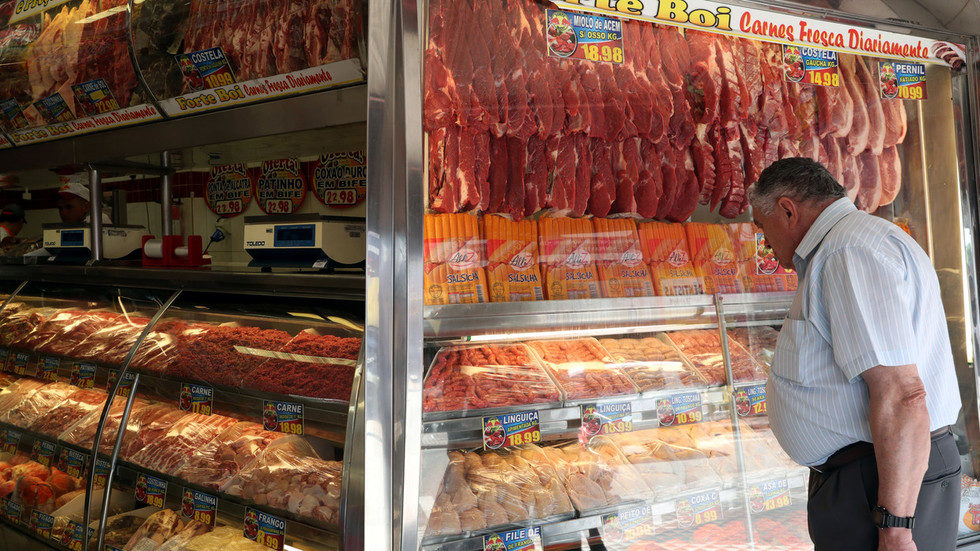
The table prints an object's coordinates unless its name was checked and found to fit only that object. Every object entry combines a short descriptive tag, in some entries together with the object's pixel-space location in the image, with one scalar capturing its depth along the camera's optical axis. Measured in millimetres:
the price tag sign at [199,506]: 2588
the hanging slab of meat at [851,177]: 3465
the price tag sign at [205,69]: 2861
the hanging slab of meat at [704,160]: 3209
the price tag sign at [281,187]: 4238
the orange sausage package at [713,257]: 3109
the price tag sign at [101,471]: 2914
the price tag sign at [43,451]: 3207
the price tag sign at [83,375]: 3248
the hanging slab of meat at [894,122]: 3541
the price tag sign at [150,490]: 2734
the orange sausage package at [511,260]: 2648
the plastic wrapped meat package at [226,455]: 2629
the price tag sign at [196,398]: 2736
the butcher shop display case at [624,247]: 2486
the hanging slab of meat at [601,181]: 2996
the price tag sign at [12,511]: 3306
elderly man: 2033
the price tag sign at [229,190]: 4438
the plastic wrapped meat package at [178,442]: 2764
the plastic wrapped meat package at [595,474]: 2605
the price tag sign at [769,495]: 2924
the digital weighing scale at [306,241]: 2771
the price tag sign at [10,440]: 3402
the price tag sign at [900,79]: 3469
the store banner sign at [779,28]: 2656
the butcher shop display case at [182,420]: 2449
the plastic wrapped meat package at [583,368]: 2689
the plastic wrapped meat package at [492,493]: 2424
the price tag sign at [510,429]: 2480
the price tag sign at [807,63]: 3264
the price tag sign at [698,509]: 2768
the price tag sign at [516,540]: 2424
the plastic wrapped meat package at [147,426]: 2861
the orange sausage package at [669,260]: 3004
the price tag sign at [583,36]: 2623
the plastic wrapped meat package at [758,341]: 3119
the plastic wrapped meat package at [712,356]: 2955
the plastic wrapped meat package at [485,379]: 2494
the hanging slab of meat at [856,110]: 3453
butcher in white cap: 4891
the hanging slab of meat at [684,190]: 3195
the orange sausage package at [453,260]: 2502
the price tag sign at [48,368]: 3402
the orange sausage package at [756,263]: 3213
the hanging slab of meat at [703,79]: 3158
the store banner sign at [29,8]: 3844
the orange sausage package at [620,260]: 2891
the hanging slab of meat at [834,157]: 3451
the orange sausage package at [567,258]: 2771
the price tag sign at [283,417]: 2469
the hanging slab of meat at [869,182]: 3508
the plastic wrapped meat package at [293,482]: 2348
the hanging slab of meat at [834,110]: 3406
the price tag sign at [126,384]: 2978
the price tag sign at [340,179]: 4027
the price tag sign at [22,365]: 3559
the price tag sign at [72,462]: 3068
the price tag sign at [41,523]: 3125
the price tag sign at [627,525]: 2605
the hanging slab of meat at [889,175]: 3543
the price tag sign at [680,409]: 2811
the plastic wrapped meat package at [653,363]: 2840
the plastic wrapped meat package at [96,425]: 2953
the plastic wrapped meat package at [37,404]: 3406
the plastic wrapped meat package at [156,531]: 2693
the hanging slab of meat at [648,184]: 3094
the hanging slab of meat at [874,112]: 3490
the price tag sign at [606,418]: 2648
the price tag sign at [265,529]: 2400
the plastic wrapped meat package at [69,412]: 3271
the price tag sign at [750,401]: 2982
